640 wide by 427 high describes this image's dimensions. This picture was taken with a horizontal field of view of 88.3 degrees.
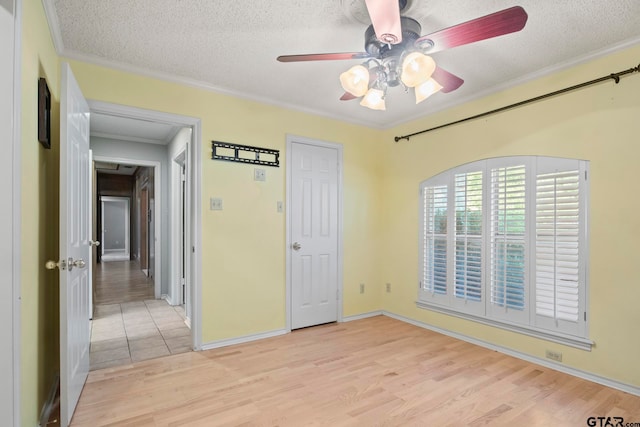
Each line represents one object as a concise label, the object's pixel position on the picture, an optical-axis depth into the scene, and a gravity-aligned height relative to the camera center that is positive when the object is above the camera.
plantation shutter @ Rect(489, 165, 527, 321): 2.93 -0.27
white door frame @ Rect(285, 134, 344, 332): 3.64 -0.08
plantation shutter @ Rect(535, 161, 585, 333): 2.60 -0.31
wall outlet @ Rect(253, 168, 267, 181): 3.44 +0.38
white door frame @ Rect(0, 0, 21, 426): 1.34 -0.02
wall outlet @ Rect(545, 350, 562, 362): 2.69 -1.19
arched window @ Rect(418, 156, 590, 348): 2.63 -0.31
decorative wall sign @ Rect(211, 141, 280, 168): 3.21 +0.58
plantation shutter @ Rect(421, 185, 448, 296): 3.62 -0.33
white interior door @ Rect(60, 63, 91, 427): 1.90 -0.19
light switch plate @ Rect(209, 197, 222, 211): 3.18 +0.06
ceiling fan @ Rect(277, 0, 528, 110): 1.47 +0.86
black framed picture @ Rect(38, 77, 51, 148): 1.87 +0.57
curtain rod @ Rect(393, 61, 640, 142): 2.37 +0.97
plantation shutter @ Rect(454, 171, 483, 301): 3.27 -0.26
